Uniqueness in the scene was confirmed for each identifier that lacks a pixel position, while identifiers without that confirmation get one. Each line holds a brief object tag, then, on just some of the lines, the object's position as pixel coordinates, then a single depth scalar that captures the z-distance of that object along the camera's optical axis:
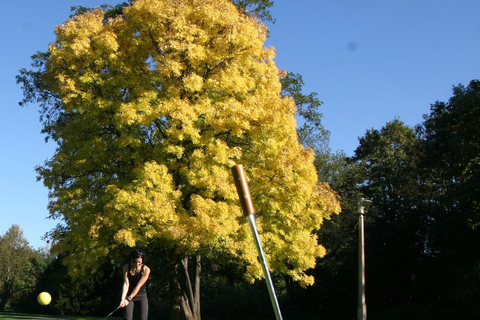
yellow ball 11.51
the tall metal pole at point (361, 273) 22.16
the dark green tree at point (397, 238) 34.00
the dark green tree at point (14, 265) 70.81
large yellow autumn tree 16.91
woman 8.71
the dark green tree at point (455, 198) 26.25
